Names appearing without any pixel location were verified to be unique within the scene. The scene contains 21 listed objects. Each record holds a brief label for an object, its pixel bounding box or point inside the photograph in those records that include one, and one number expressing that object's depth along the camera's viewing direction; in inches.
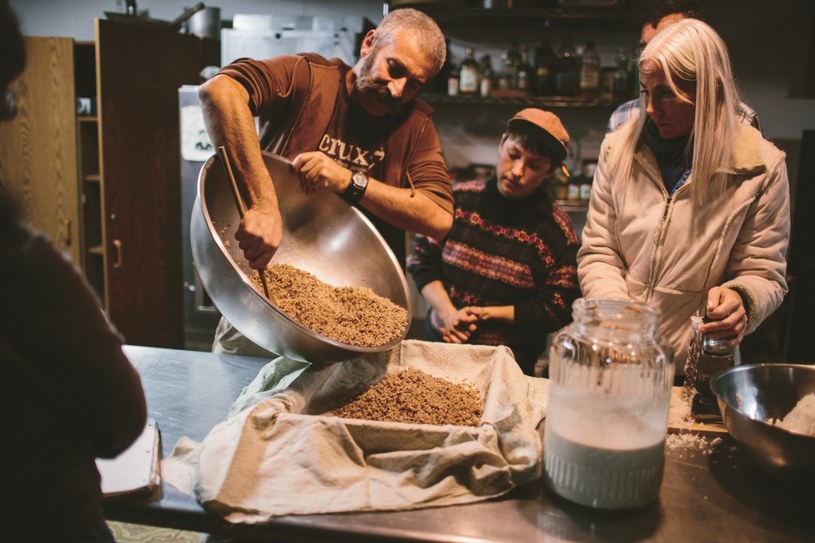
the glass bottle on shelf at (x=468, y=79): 140.7
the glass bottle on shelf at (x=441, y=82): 144.4
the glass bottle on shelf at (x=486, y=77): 141.5
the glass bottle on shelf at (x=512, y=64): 141.6
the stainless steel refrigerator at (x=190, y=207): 136.6
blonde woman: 58.4
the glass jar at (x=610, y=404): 37.4
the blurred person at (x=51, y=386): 27.8
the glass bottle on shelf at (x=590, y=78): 136.0
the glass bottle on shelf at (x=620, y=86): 135.0
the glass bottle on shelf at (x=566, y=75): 137.6
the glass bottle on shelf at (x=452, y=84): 142.9
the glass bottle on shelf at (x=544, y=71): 139.6
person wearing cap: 81.7
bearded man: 60.1
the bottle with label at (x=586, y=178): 138.1
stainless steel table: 37.6
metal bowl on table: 47.4
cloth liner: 39.2
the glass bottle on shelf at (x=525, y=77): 139.6
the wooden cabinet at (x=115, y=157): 130.3
